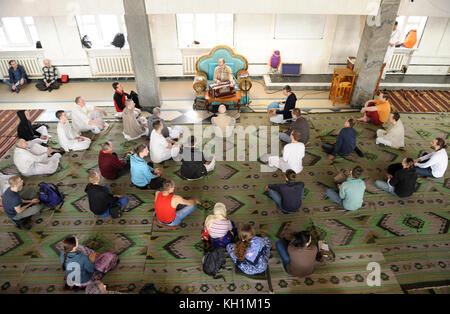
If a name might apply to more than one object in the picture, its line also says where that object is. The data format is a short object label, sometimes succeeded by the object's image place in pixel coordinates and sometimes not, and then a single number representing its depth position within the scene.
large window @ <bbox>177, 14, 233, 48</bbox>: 8.91
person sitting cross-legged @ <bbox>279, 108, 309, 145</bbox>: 5.89
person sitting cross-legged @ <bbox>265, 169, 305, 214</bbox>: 4.50
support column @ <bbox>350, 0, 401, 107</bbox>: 6.73
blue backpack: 4.82
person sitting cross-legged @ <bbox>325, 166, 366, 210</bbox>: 4.59
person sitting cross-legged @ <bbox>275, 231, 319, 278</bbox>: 3.63
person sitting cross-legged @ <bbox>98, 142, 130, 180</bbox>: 5.21
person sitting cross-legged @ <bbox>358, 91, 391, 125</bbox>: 6.83
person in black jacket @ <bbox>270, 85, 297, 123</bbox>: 6.77
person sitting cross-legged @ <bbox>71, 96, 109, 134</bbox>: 6.54
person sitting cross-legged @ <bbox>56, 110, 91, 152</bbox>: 5.98
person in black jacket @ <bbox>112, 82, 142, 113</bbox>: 7.05
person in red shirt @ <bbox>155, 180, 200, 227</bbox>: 4.25
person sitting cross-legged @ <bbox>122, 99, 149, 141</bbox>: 6.21
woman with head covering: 4.02
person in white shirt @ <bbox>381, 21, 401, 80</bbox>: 8.72
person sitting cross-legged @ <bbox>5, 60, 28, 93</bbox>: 8.95
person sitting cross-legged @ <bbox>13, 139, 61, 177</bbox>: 5.33
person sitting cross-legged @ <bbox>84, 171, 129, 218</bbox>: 4.48
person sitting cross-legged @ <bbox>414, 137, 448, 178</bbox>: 5.14
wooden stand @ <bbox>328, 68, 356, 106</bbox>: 7.96
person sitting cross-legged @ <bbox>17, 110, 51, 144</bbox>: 6.16
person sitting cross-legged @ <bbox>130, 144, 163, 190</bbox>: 5.01
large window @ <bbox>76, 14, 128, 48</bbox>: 9.04
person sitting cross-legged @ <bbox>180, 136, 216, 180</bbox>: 5.20
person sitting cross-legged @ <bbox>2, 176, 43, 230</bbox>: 4.36
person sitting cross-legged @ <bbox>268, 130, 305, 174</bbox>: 5.20
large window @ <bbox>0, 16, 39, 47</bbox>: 9.02
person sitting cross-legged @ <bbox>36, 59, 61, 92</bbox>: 9.04
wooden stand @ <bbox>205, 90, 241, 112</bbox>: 7.57
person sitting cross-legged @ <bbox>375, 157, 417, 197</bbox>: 4.84
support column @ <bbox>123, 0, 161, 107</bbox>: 6.60
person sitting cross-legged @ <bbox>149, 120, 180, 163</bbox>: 5.54
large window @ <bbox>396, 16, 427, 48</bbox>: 9.04
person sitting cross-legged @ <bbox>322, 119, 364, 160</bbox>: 5.71
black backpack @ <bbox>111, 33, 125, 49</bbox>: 9.02
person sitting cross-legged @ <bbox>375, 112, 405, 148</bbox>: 6.02
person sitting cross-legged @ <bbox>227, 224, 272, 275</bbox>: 3.65
